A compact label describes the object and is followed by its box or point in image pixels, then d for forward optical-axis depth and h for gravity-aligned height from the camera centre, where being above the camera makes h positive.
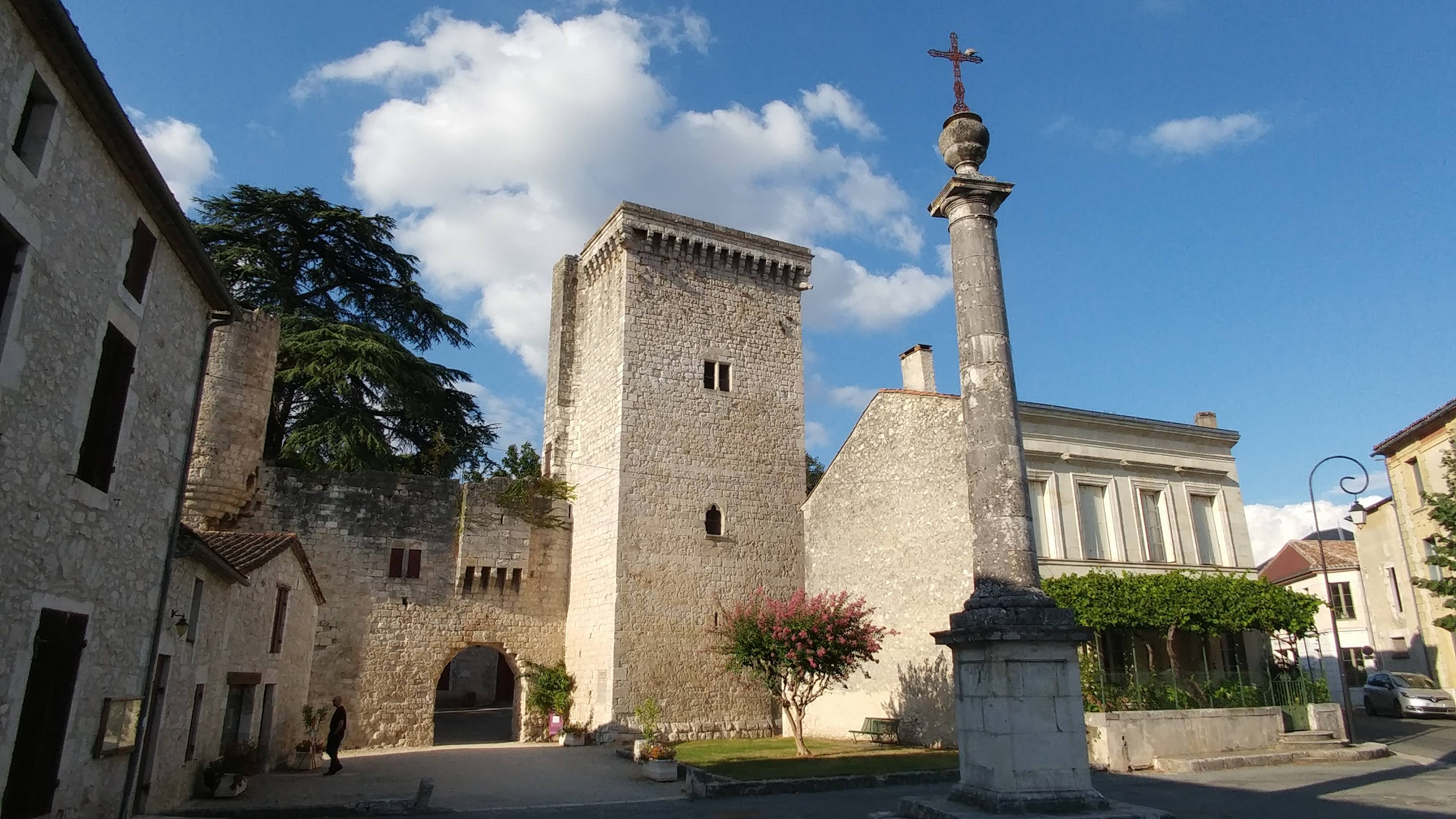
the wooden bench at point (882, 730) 17.48 -0.99
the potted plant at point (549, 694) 19.97 -0.35
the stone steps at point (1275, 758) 14.27 -1.28
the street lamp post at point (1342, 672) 15.86 +0.09
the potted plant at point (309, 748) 15.16 -1.16
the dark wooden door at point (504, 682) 33.34 -0.16
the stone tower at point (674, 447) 19.41 +5.29
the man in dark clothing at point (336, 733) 14.49 -0.87
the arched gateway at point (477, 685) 31.81 -0.25
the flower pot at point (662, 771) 14.02 -1.40
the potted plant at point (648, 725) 15.89 -0.83
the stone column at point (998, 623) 8.16 +0.50
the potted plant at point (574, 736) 18.91 -1.18
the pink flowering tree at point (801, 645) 16.31 +0.58
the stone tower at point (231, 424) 17.50 +4.88
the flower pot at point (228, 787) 11.45 -1.34
